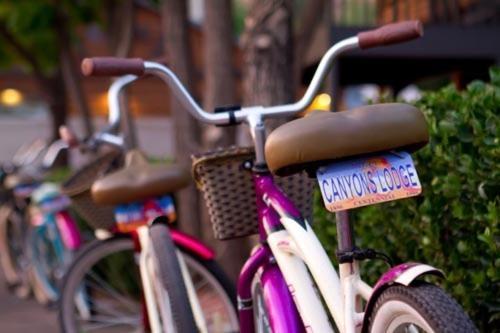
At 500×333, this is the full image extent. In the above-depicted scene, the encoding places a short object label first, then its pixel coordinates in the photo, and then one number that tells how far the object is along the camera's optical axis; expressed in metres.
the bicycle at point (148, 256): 6.29
